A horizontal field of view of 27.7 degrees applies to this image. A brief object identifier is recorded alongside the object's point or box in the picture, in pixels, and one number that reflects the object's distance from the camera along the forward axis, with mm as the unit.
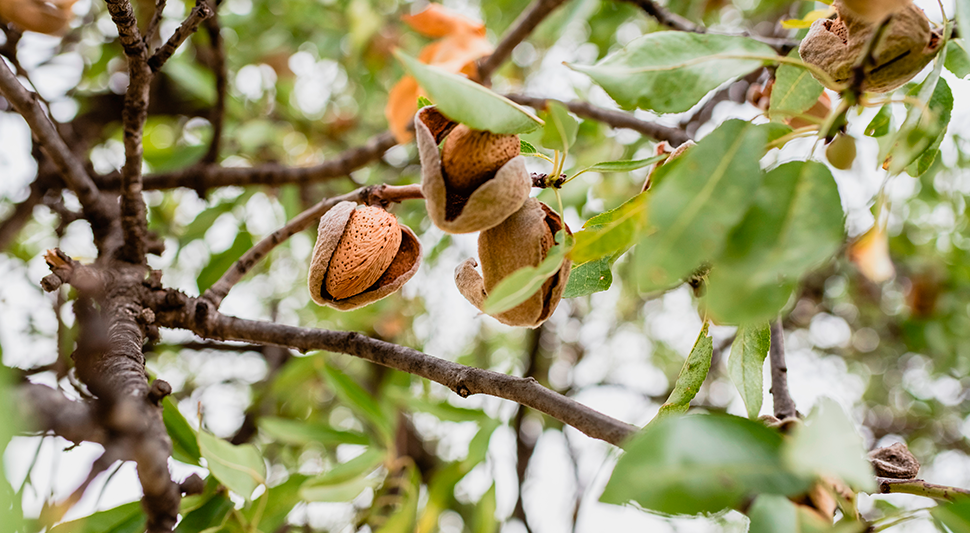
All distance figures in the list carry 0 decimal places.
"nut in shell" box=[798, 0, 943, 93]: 567
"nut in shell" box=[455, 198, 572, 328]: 581
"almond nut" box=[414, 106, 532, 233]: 568
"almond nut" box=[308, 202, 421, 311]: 604
